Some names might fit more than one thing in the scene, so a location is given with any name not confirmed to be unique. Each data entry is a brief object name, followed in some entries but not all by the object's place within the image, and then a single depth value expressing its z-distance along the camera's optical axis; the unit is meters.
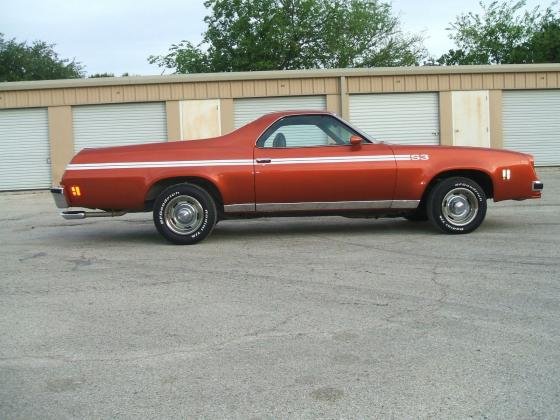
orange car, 7.64
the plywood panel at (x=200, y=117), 18.97
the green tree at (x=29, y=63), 36.81
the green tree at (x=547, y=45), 29.25
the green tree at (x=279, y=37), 33.66
